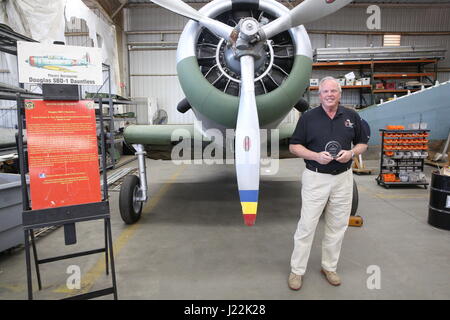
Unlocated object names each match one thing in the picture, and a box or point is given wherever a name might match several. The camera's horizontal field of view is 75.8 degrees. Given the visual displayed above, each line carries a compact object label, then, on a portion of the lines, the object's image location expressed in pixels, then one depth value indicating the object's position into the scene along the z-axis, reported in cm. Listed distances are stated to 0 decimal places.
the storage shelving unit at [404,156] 510
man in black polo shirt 204
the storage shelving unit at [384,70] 1196
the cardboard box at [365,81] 1211
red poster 169
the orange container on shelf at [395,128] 515
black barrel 322
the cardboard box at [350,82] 1202
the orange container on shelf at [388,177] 520
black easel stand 167
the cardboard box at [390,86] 1239
